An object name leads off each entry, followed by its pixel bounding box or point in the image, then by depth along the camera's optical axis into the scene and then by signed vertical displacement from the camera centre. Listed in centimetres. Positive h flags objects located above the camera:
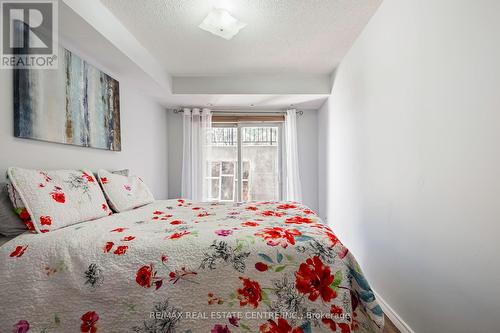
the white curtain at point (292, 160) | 399 +9
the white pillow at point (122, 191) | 195 -22
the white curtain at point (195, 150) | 400 +28
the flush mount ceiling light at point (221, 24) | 188 +116
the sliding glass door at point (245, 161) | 423 +8
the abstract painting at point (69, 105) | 159 +51
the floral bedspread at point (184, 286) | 108 -55
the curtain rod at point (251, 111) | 413 +94
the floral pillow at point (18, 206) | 129 -21
